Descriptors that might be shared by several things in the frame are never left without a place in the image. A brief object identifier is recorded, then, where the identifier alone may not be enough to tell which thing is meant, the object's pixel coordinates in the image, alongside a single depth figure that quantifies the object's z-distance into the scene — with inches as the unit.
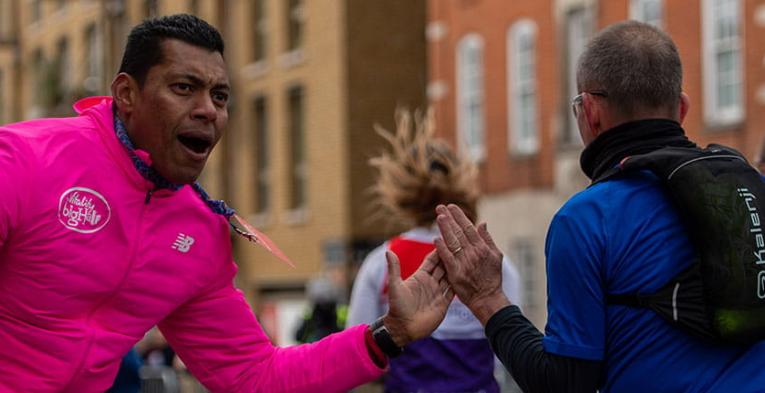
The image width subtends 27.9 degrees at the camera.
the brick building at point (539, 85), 876.6
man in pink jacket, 168.9
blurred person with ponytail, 276.1
